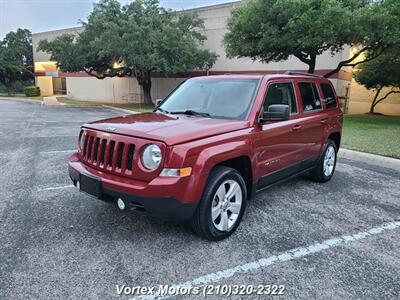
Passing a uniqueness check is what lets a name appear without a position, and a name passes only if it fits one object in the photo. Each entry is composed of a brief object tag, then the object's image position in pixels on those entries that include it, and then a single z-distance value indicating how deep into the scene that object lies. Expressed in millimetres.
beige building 21688
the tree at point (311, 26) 12758
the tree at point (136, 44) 20312
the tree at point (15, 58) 45719
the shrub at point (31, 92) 43812
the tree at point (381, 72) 16734
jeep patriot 3244
